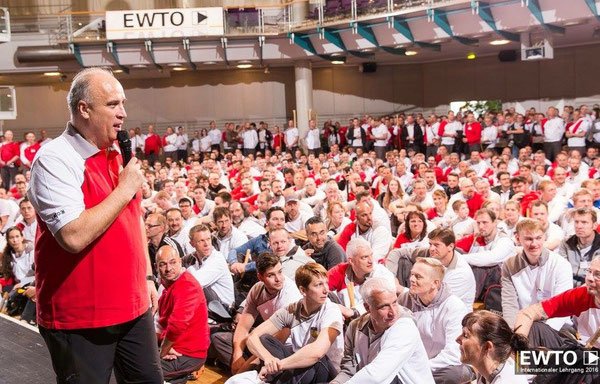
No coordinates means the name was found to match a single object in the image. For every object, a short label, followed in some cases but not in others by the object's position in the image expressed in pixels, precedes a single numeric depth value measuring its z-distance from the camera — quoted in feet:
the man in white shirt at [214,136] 66.49
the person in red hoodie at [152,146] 64.69
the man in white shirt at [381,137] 57.52
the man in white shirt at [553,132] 47.73
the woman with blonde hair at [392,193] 30.66
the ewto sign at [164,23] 58.70
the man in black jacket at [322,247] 20.22
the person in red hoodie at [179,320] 16.11
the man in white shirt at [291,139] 64.08
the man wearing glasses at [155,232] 22.90
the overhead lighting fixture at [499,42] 53.73
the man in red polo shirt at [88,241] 6.56
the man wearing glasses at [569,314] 12.39
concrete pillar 65.26
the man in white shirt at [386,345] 11.35
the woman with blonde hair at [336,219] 25.29
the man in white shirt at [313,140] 62.64
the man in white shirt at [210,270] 19.22
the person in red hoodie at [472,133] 51.47
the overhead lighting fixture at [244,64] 64.44
